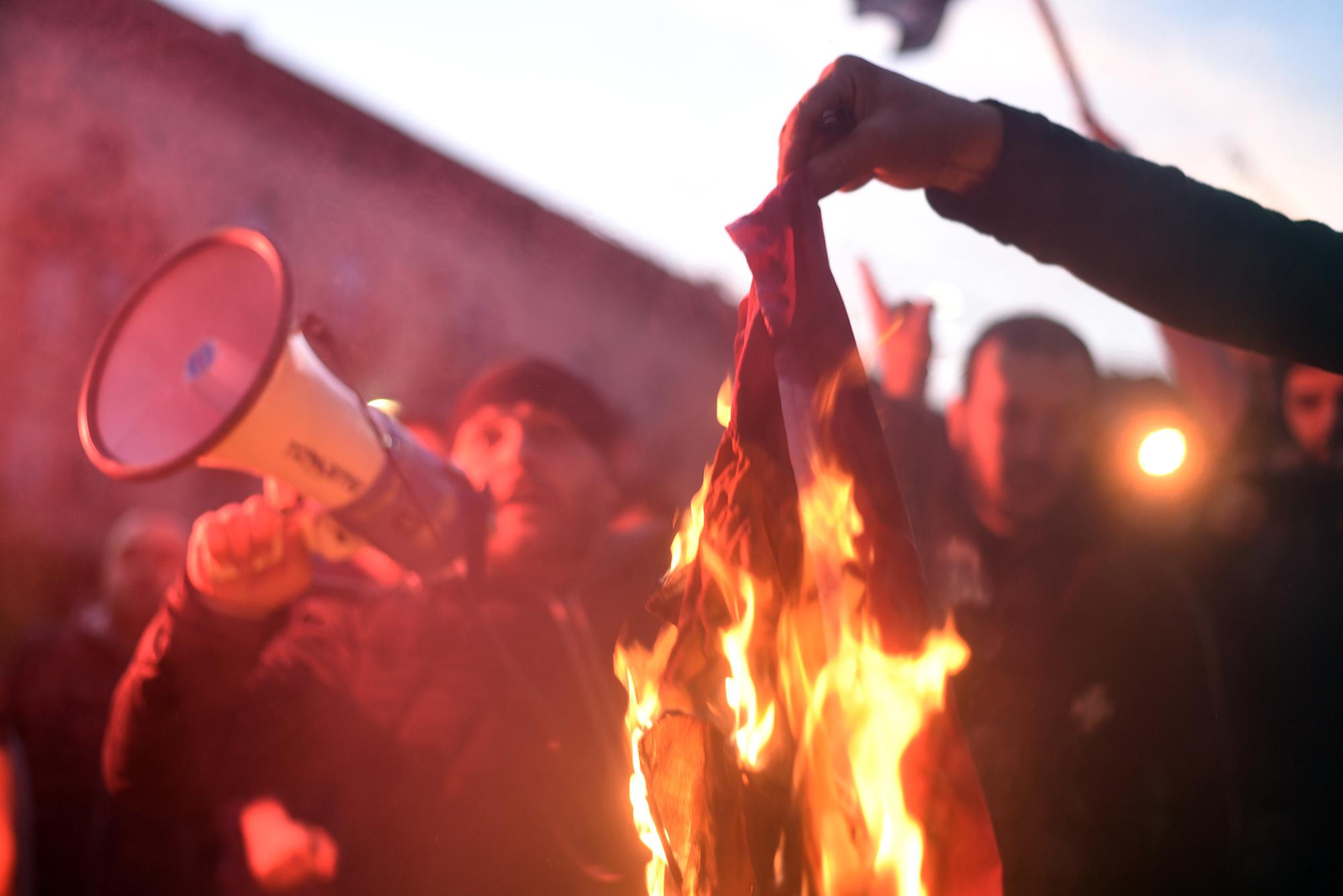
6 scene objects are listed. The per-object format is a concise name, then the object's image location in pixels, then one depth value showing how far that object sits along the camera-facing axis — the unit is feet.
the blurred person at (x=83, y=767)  7.98
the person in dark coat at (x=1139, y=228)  4.12
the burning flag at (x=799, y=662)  2.69
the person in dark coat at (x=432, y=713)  6.48
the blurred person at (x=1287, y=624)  5.63
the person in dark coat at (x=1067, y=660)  5.44
